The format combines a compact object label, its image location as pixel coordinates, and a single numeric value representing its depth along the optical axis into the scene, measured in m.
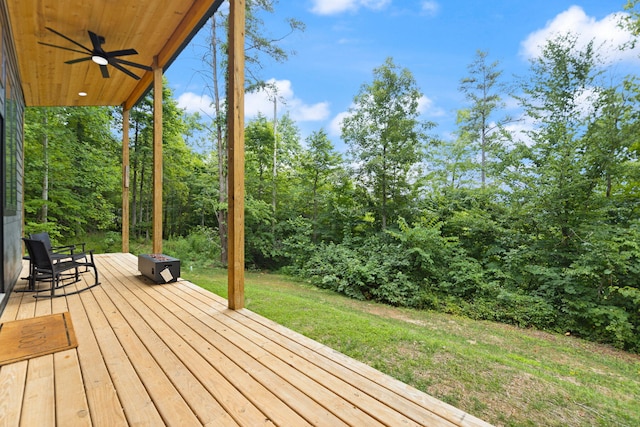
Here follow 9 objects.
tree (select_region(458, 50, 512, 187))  11.55
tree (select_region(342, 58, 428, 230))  7.76
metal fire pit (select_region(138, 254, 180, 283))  3.89
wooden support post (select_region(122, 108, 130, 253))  6.11
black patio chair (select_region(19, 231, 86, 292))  3.51
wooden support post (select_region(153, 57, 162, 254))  4.63
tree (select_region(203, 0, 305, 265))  8.02
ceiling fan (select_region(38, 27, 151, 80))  3.45
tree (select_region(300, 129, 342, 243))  9.05
